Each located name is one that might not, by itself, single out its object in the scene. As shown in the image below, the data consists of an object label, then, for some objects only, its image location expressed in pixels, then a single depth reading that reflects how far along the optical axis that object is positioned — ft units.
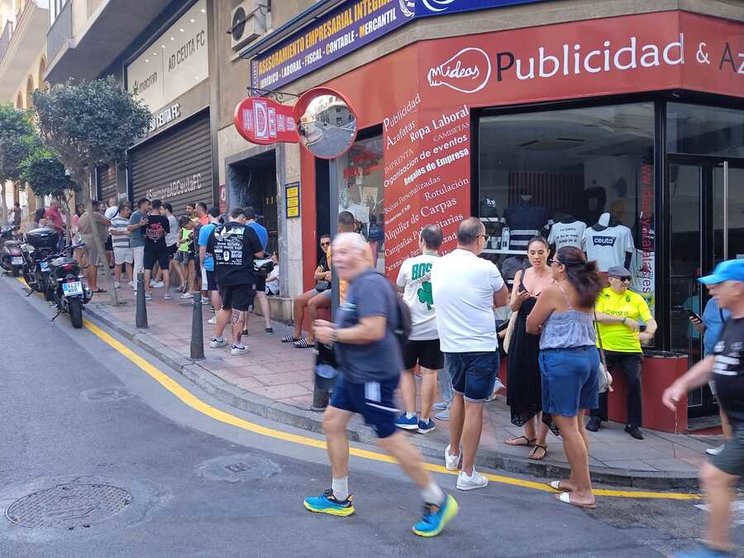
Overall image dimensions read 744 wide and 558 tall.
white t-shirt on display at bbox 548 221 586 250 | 25.27
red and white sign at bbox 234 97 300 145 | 30.94
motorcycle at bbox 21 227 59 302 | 41.09
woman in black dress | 17.69
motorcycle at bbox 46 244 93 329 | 34.50
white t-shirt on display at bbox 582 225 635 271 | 24.17
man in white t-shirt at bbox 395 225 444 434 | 19.40
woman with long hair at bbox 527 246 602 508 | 14.74
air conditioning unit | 37.81
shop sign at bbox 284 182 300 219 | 34.83
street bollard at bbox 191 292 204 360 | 26.30
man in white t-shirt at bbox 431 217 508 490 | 15.62
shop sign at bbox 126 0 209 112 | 47.47
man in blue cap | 11.21
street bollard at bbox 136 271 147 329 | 32.73
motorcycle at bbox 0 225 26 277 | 57.02
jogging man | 12.87
